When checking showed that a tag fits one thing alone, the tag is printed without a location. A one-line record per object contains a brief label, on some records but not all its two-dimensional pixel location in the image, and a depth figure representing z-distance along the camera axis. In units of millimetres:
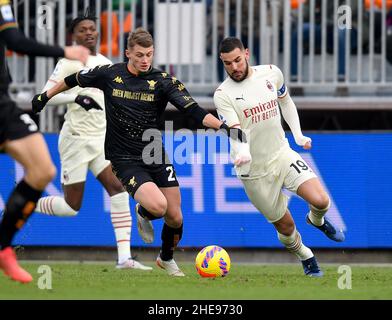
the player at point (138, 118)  11953
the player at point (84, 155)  13625
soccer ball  11820
